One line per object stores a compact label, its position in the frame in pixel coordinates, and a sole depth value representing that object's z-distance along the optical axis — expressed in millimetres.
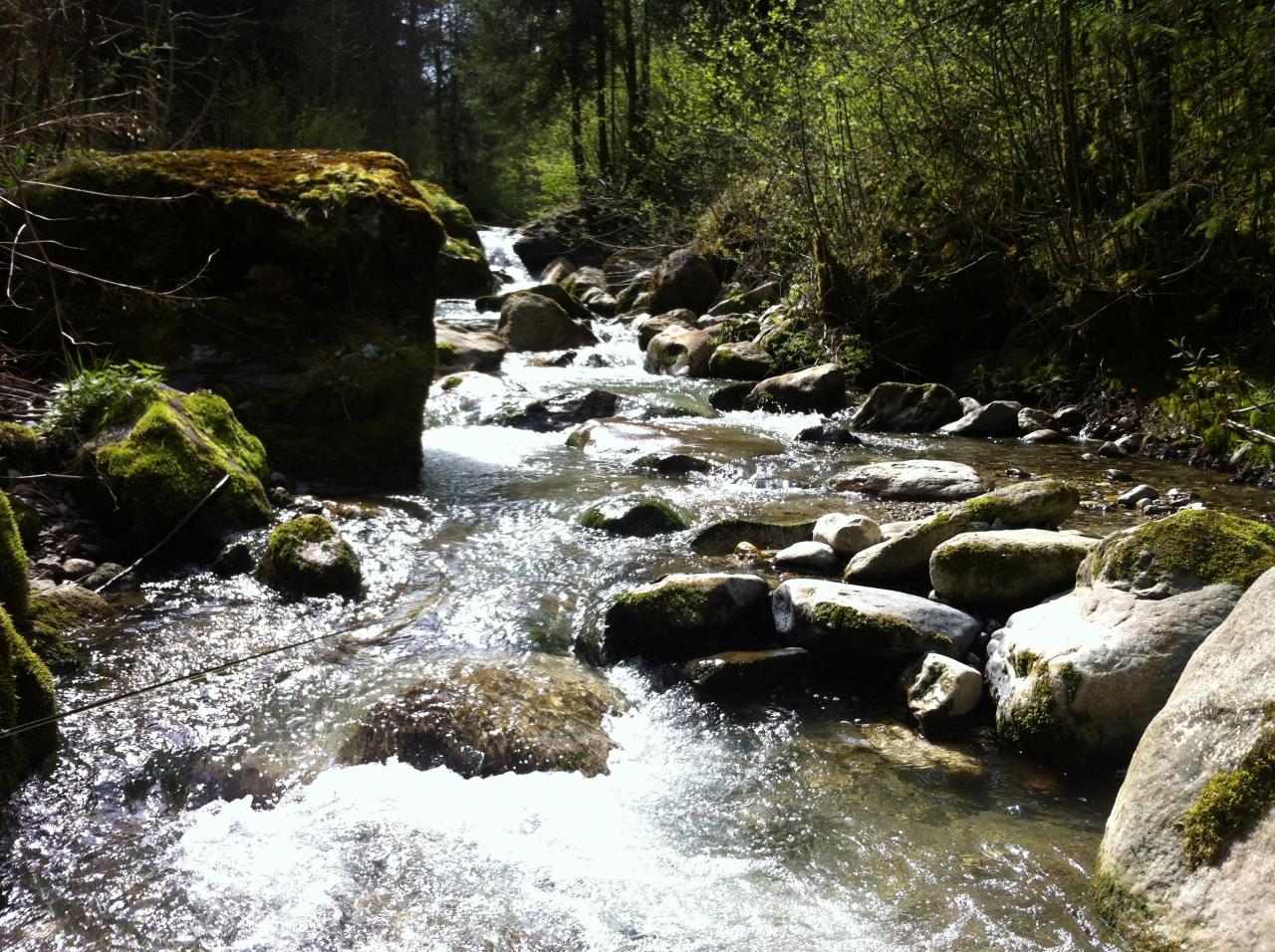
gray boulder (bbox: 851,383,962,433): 9867
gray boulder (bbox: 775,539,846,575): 5512
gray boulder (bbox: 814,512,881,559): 5578
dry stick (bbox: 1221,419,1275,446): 4631
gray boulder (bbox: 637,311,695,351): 14922
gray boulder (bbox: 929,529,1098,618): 4594
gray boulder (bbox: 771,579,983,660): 4336
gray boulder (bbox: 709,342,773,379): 12422
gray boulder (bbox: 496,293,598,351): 14523
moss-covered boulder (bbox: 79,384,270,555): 5473
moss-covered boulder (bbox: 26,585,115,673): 4152
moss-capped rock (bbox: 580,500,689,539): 6305
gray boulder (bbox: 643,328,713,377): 13156
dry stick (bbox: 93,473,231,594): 5035
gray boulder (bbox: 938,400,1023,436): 9359
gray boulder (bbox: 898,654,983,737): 3947
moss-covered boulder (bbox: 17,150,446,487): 7141
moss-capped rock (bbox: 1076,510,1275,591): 3811
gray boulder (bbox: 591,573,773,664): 4652
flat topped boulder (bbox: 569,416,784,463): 8586
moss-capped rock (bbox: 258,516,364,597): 5207
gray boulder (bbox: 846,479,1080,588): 5137
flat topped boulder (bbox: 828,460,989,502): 7004
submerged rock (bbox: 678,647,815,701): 4316
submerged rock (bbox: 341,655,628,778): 3738
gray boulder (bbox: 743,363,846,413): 10633
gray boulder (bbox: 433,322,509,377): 12320
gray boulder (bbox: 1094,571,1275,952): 2412
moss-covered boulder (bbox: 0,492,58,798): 3219
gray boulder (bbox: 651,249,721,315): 16516
